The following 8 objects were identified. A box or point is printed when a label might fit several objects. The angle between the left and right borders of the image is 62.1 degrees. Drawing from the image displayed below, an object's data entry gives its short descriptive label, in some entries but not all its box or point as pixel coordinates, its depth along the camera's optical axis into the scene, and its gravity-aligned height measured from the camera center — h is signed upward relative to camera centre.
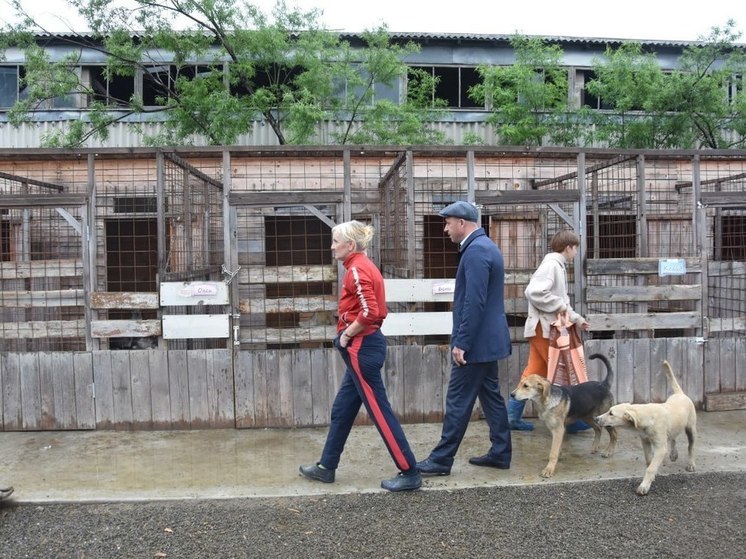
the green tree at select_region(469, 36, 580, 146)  11.13 +3.13
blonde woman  3.91 -0.48
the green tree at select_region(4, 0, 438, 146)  10.39 +3.51
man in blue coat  4.12 -0.47
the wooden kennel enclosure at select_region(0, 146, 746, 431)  5.54 -0.37
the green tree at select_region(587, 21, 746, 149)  10.69 +2.94
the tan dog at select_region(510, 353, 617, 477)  4.44 -1.02
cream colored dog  4.01 -1.04
